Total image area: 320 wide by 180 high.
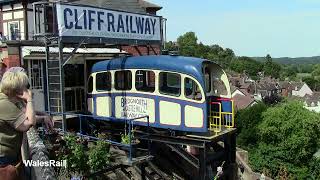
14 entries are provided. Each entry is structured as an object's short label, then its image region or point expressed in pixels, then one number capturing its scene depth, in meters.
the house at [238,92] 69.19
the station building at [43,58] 15.83
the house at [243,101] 58.60
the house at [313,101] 93.26
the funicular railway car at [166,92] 13.20
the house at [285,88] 110.59
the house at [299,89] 118.75
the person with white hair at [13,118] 3.79
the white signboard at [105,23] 12.78
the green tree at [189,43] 91.00
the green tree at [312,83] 147.64
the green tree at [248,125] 25.49
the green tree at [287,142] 24.05
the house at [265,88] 92.71
